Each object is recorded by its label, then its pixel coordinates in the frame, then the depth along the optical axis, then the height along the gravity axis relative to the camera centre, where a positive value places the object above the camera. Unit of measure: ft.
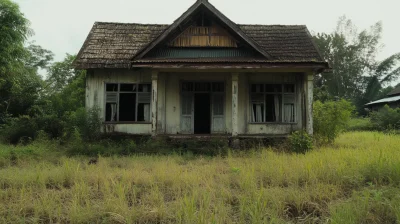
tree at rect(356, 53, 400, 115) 121.19 +19.97
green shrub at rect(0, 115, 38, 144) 36.67 -0.85
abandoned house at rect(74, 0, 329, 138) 36.42 +5.26
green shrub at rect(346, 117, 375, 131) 60.08 -0.30
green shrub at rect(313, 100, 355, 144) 33.58 +0.55
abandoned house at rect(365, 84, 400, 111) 85.75 +7.23
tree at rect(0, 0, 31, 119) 45.47 +13.06
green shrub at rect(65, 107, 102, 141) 34.09 +0.18
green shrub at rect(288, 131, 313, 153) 28.76 -1.86
